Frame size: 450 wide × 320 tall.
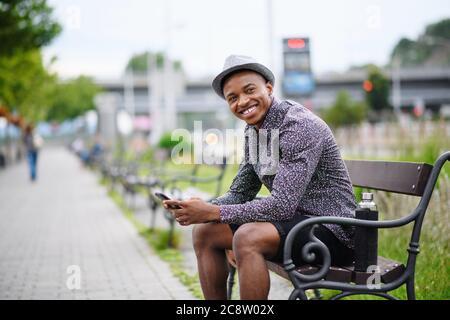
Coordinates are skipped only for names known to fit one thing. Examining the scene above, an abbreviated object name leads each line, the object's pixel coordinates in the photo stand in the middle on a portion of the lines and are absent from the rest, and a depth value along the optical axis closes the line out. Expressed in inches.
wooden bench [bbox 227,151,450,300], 110.8
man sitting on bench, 116.4
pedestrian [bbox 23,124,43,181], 845.8
